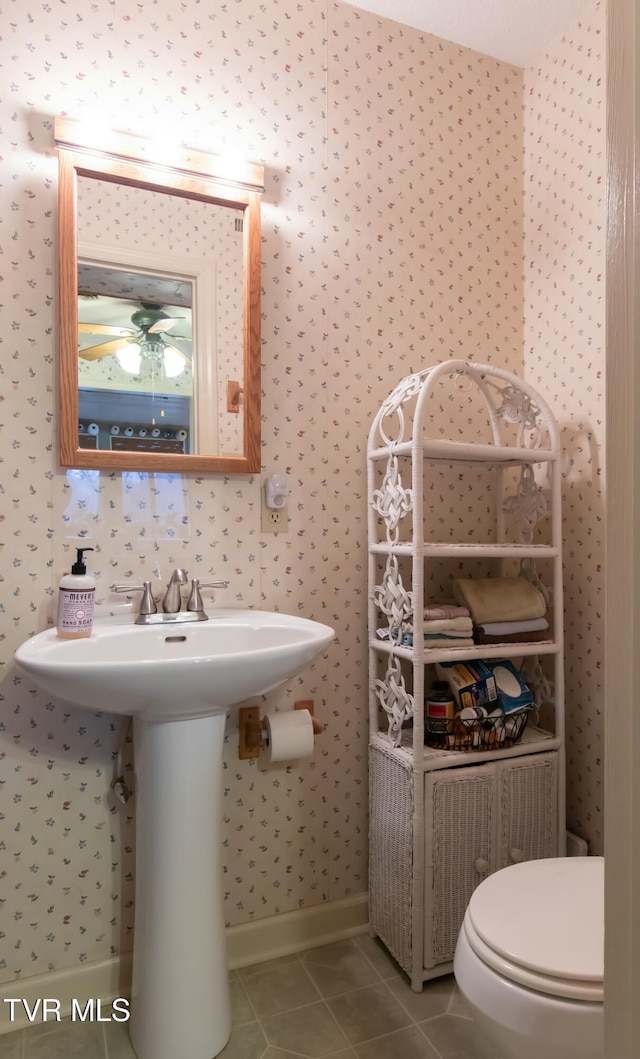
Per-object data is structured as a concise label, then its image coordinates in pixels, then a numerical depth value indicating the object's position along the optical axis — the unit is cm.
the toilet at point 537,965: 94
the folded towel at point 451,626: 161
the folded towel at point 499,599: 173
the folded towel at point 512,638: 172
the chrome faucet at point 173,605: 151
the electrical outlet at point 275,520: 173
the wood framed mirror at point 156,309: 150
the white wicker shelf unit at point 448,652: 158
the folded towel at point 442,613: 164
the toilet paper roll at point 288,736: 158
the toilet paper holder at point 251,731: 165
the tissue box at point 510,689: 170
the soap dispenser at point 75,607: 138
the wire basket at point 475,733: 163
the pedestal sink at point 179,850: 129
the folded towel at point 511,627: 170
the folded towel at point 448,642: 163
